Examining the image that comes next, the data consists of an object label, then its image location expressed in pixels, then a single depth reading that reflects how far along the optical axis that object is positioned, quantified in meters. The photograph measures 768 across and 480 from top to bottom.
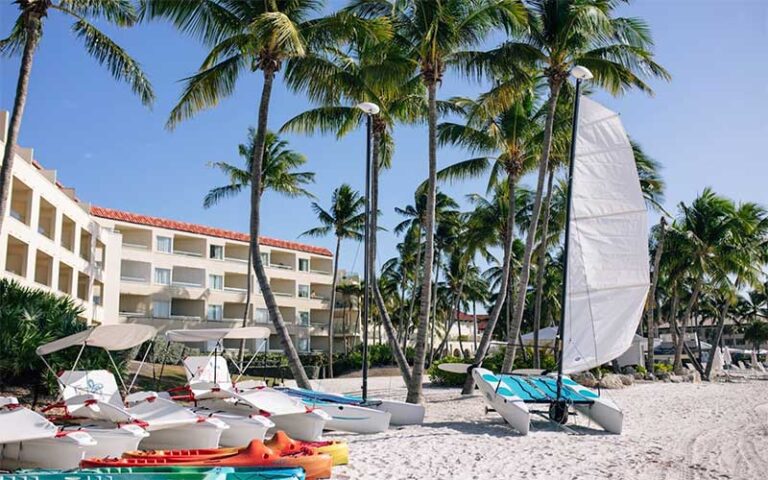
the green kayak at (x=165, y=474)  7.82
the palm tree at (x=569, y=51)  19.83
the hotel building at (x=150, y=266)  29.30
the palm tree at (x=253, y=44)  17.95
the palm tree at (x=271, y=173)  36.34
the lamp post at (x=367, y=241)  18.39
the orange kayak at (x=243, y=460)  9.33
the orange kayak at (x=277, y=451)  9.83
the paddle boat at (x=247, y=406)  12.16
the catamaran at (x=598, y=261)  14.83
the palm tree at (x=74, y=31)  15.40
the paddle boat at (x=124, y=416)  10.79
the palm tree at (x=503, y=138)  22.52
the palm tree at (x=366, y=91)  18.94
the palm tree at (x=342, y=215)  43.25
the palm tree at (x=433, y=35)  17.89
